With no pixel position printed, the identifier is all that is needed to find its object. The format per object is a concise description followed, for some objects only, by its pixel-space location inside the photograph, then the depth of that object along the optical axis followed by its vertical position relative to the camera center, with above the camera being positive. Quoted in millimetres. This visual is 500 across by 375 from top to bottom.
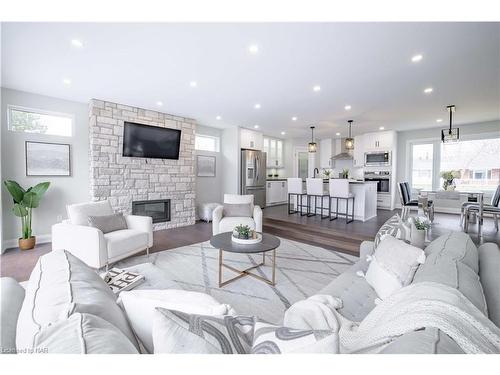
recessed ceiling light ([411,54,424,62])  2631 +1445
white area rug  2057 -1162
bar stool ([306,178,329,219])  5453 -262
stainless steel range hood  7637 +876
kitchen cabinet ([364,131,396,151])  6773 +1202
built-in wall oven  6961 +1
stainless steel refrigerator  6500 +132
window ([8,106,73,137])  3748 +982
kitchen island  5180 -495
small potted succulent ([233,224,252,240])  2639 -632
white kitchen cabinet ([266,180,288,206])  7511 -440
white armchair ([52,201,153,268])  2602 -736
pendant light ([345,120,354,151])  5406 +873
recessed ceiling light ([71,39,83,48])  2328 +1413
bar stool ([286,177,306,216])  5809 -296
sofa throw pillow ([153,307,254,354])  626 -452
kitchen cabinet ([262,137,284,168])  8055 +1035
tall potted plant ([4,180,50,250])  3500 -398
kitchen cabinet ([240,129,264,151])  6523 +1201
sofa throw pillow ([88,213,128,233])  2908 -588
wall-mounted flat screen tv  4491 +784
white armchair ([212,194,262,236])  3689 -691
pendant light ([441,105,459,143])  4462 +958
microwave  6830 +668
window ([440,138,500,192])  5898 +502
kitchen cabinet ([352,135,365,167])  7289 +943
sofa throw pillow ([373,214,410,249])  1943 -446
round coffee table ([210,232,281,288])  2420 -743
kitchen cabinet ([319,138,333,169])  8086 +974
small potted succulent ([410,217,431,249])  1992 -492
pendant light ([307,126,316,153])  6070 +881
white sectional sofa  583 -430
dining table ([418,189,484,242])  3899 -317
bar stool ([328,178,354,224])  4984 -254
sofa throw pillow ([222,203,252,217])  3980 -550
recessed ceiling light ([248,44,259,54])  2428 +1429
